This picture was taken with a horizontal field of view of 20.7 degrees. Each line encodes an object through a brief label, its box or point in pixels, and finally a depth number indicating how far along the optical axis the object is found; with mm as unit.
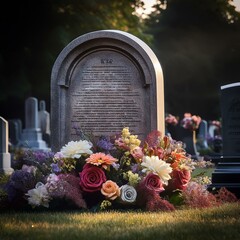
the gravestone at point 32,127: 25891
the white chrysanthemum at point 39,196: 8219
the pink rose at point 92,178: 8227
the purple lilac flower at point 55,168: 8500
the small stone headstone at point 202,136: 28303
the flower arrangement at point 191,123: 22797
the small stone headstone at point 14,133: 27562
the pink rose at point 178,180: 8508
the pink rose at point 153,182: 8109
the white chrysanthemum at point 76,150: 8539
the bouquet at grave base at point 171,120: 24467
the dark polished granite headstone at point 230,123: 10805
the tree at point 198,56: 49406
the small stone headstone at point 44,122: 29766
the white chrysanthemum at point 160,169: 8250
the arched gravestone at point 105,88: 10523
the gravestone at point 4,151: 15336
